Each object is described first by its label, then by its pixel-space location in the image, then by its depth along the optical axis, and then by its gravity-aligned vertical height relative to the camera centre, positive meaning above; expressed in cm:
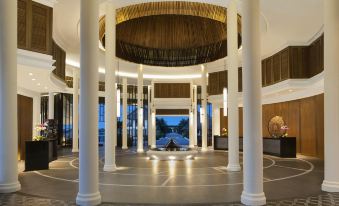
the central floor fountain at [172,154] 1578 -195
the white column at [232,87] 1071 +90
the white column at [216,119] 2395 -36
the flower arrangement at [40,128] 1253 -54
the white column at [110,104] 1077 +34
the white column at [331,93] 748 +47
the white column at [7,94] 752 +48
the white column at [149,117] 2562 -26
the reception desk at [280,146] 1563 -159
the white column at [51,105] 1839 +53
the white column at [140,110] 2075 +27
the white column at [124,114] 2338 +2
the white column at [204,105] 2067 +57
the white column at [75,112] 1997 +15
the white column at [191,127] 2423 -95
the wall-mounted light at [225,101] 1458 +55
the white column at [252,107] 612 +13
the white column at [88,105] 612 +18
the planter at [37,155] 1145 -143
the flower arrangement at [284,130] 1625 -82
